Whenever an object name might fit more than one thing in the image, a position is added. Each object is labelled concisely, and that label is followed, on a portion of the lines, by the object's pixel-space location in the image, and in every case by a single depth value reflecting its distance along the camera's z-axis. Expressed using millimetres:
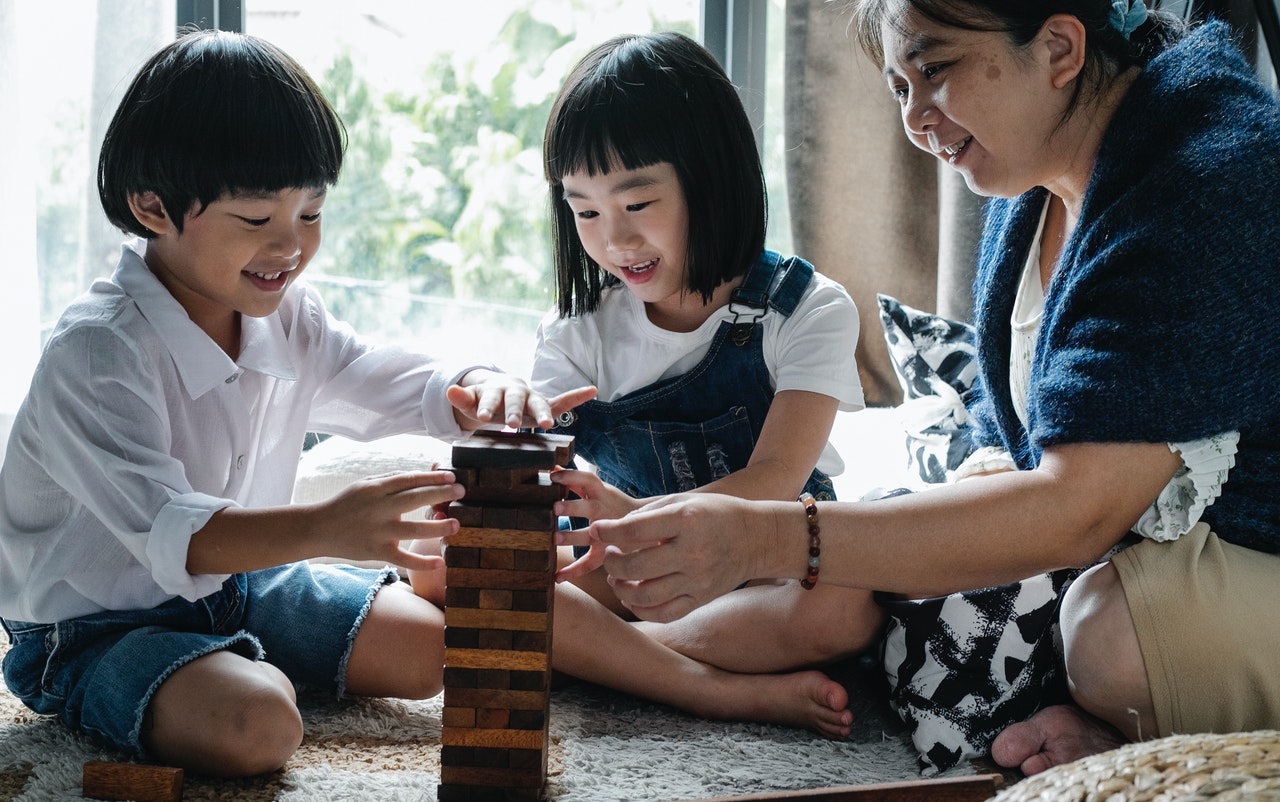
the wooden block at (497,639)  982
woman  1011
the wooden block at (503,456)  964
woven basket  757
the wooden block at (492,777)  998
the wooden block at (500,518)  968
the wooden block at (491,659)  984
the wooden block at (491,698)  986
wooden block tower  969
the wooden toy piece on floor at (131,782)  1030
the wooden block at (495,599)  979
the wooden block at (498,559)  974
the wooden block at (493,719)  992
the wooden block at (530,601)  976
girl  1331
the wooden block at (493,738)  991
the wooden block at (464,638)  982
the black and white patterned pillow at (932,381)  1701
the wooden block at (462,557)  971
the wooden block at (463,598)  981
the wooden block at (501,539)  969
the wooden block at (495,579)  975
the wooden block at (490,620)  980
